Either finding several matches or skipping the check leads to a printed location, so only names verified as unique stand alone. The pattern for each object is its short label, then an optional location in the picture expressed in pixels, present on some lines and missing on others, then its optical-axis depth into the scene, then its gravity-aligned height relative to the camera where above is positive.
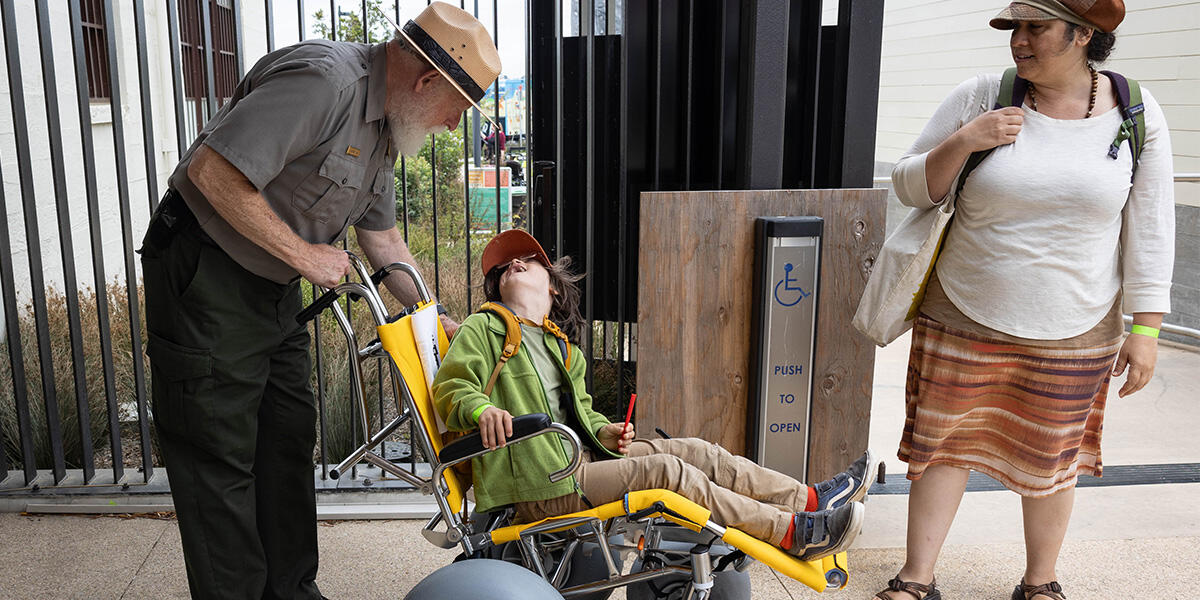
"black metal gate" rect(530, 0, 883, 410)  3.01 +0.18
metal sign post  2.92 -0.61
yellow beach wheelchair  1.98 -0.86
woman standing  2.38 -0.32
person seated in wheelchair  2.09 -0.74
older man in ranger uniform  1.96 -0.18
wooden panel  2.93 -0.50
